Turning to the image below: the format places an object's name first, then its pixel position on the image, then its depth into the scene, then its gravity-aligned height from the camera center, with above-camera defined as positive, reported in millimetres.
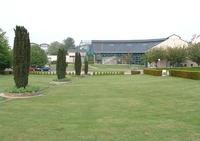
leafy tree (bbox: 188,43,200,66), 71562 +2849
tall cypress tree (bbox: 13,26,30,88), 23672 +711
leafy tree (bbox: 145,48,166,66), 88375 +2825
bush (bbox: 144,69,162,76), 52206 -970
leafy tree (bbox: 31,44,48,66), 78819 +2325
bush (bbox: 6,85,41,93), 21953 -1539
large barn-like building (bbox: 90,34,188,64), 136500 +6796
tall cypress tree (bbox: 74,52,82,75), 53500 +301
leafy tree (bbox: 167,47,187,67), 84925 +2740
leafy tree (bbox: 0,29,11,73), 58156 +1701
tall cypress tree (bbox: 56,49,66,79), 39731 +227
